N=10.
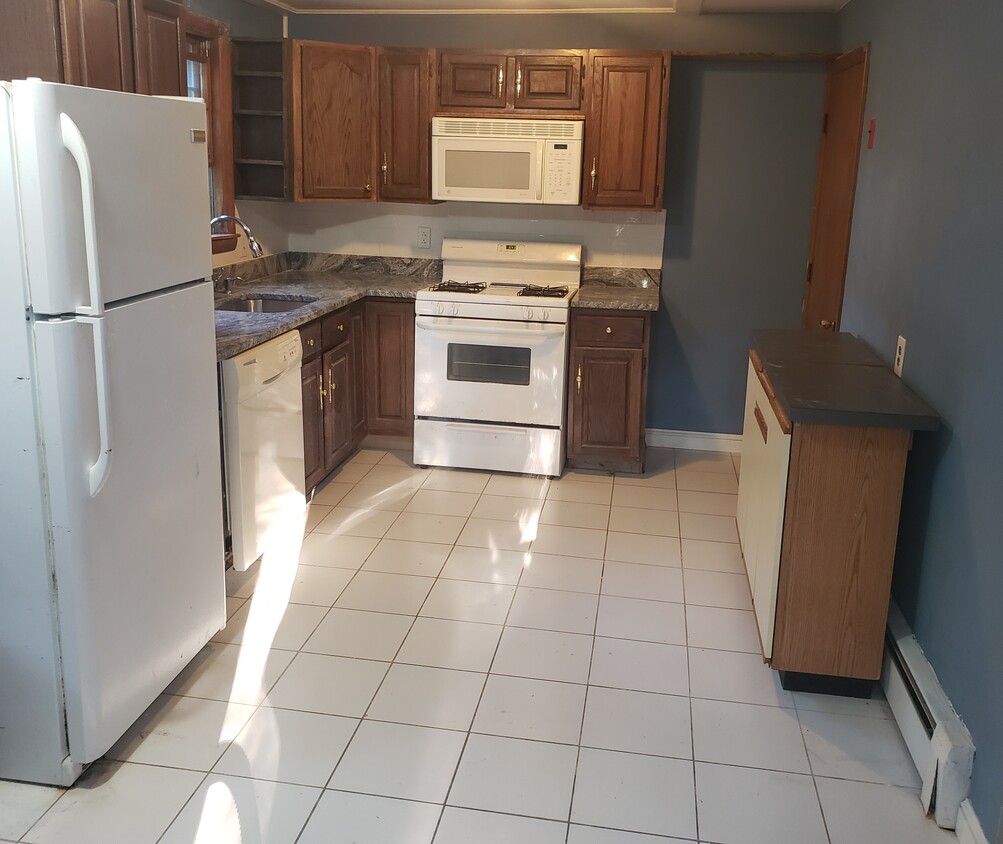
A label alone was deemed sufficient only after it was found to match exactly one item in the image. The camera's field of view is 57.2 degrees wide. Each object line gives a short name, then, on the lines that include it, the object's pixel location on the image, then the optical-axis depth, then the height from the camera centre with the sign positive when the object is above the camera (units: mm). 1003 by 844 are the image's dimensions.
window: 4070 +455
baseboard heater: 2068 -1206
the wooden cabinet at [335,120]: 4430 +361
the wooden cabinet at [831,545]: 2443 -882
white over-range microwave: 4395 +197
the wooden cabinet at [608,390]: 4375 -867
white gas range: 4320 -820
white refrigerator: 1916 -494
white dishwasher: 3049 -870
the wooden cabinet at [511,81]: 4332 +562
